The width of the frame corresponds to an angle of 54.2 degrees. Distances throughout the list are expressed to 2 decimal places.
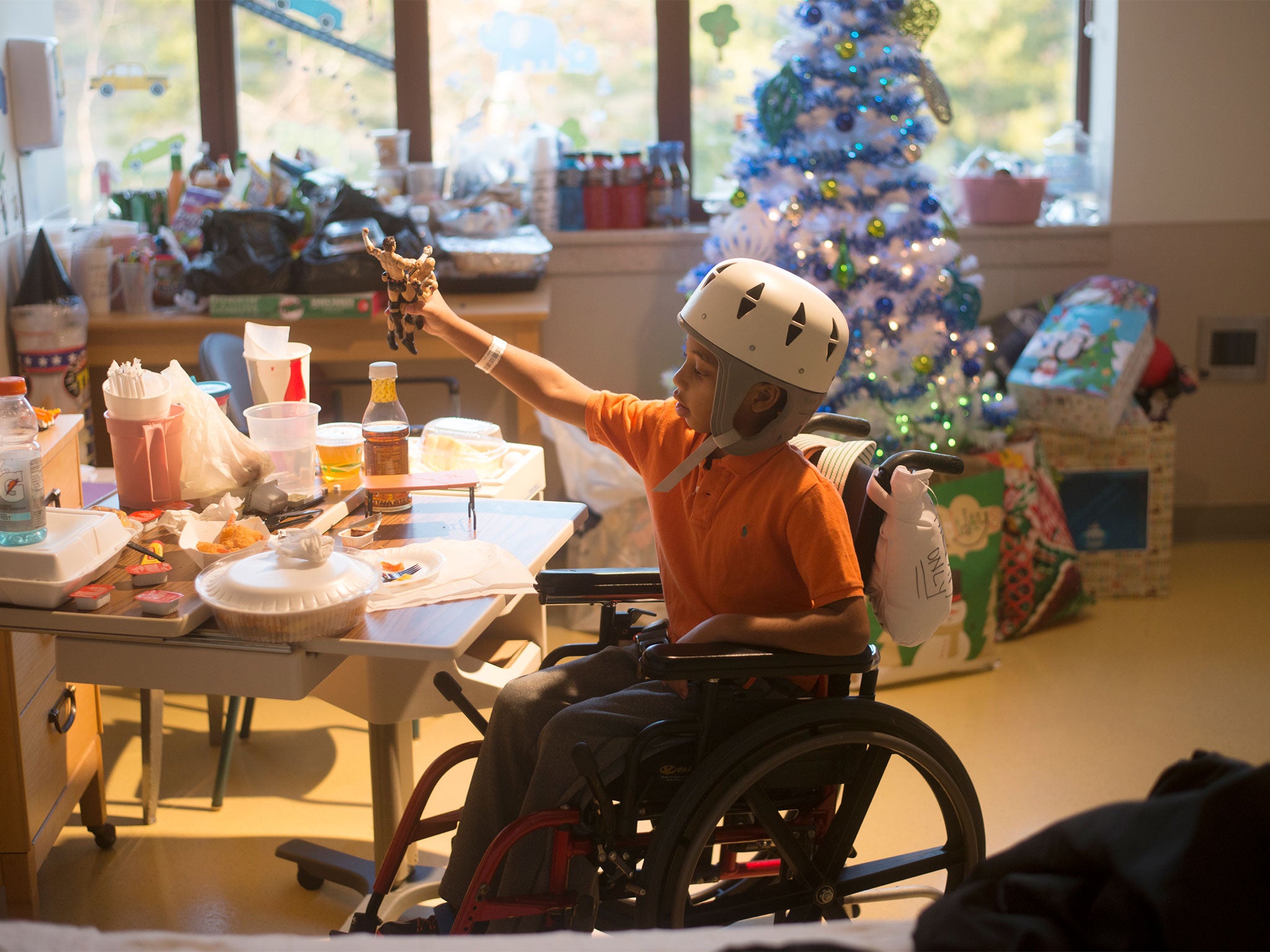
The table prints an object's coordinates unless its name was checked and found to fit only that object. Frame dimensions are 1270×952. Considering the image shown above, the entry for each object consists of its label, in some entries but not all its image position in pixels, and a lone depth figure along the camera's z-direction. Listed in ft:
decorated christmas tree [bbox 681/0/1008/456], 10.84
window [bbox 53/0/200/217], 13.01
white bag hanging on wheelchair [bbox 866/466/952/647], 5.67
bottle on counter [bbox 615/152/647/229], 13.28
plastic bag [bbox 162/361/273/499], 6.83
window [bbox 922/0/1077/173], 13.87
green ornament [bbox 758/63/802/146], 10.95
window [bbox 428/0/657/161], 13.52
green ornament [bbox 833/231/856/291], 10.91
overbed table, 5.34
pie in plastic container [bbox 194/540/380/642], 5.31
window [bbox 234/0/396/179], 13.37
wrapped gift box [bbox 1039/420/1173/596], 12.36
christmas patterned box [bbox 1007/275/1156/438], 11.93
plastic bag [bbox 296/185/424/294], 11.35
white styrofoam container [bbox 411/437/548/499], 7.43
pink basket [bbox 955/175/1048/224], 13.37
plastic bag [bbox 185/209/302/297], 11.38
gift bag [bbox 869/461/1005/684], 10.59
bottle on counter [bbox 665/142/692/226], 13.41
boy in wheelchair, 5.51
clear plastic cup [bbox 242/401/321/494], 6.91
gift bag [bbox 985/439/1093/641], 11.35
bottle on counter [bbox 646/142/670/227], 13.32
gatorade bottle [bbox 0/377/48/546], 5.67
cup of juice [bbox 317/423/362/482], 7.18
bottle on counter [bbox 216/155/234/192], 12.76
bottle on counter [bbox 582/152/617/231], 13.24
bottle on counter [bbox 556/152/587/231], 13.23
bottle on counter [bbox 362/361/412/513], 6.75
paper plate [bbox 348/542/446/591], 5.94
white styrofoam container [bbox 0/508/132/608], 5.46
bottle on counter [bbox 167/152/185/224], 12.81
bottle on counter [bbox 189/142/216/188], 12.66
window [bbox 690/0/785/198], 13.58
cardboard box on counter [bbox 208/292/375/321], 11.28
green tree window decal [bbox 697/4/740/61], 13.50
